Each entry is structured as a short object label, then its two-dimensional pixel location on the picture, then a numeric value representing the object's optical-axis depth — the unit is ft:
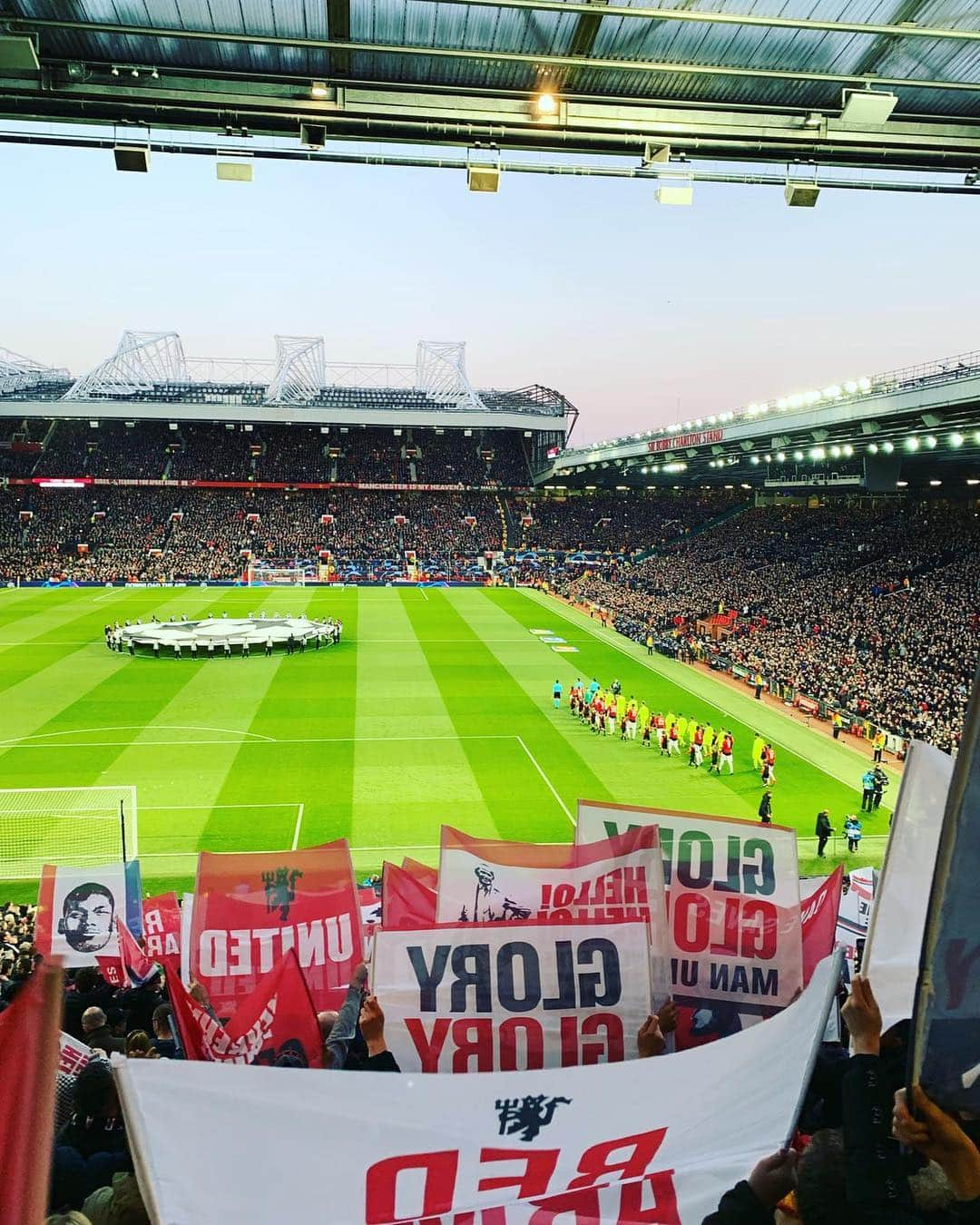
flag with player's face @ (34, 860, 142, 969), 33.96
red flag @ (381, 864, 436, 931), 24.17
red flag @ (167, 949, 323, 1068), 15.33
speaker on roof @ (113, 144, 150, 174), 25.27
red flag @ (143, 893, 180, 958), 34.60
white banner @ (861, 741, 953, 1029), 16.05
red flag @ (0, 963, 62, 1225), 6.78
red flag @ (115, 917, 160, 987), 29.78
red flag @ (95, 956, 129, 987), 31.00
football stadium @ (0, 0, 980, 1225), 8.89
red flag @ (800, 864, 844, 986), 24.04
